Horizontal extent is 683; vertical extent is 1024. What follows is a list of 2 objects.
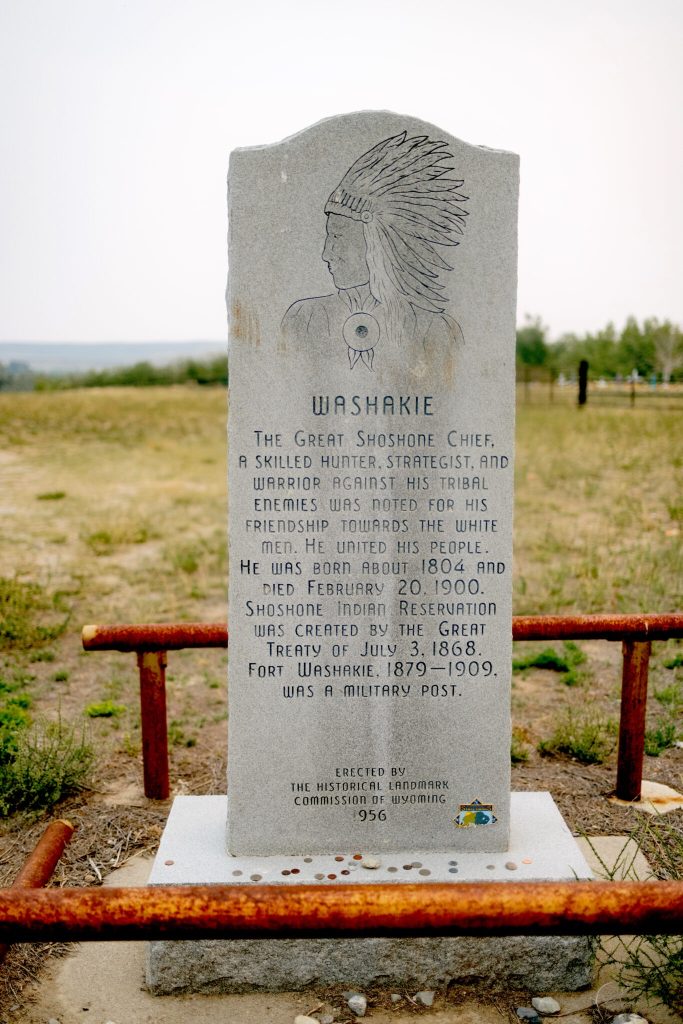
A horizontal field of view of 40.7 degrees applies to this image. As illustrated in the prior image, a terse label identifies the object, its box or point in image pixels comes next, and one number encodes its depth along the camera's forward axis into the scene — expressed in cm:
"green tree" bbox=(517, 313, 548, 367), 7731
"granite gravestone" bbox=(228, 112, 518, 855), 329
